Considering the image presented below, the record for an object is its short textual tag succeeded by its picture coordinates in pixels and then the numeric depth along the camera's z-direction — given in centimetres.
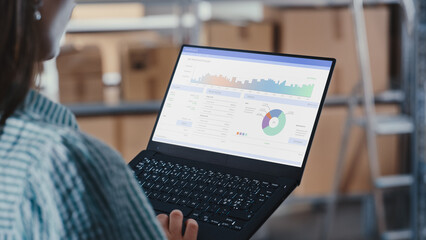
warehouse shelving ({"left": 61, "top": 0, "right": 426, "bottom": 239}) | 292
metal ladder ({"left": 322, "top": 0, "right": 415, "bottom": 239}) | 267
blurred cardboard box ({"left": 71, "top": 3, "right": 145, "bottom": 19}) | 311
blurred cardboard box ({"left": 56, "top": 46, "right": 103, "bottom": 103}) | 288
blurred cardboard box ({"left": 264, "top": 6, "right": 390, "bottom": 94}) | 302
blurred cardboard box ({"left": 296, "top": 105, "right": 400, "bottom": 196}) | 312
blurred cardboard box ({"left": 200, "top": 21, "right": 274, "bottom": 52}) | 297
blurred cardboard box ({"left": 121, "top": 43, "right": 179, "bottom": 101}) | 296
